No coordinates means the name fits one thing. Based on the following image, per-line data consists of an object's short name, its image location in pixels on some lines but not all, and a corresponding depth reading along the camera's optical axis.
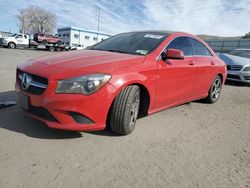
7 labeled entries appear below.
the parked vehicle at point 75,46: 28.29
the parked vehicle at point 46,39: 25.54
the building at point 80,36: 47.11
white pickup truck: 20.89
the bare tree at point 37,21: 61.05
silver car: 6.21
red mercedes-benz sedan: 1.99
